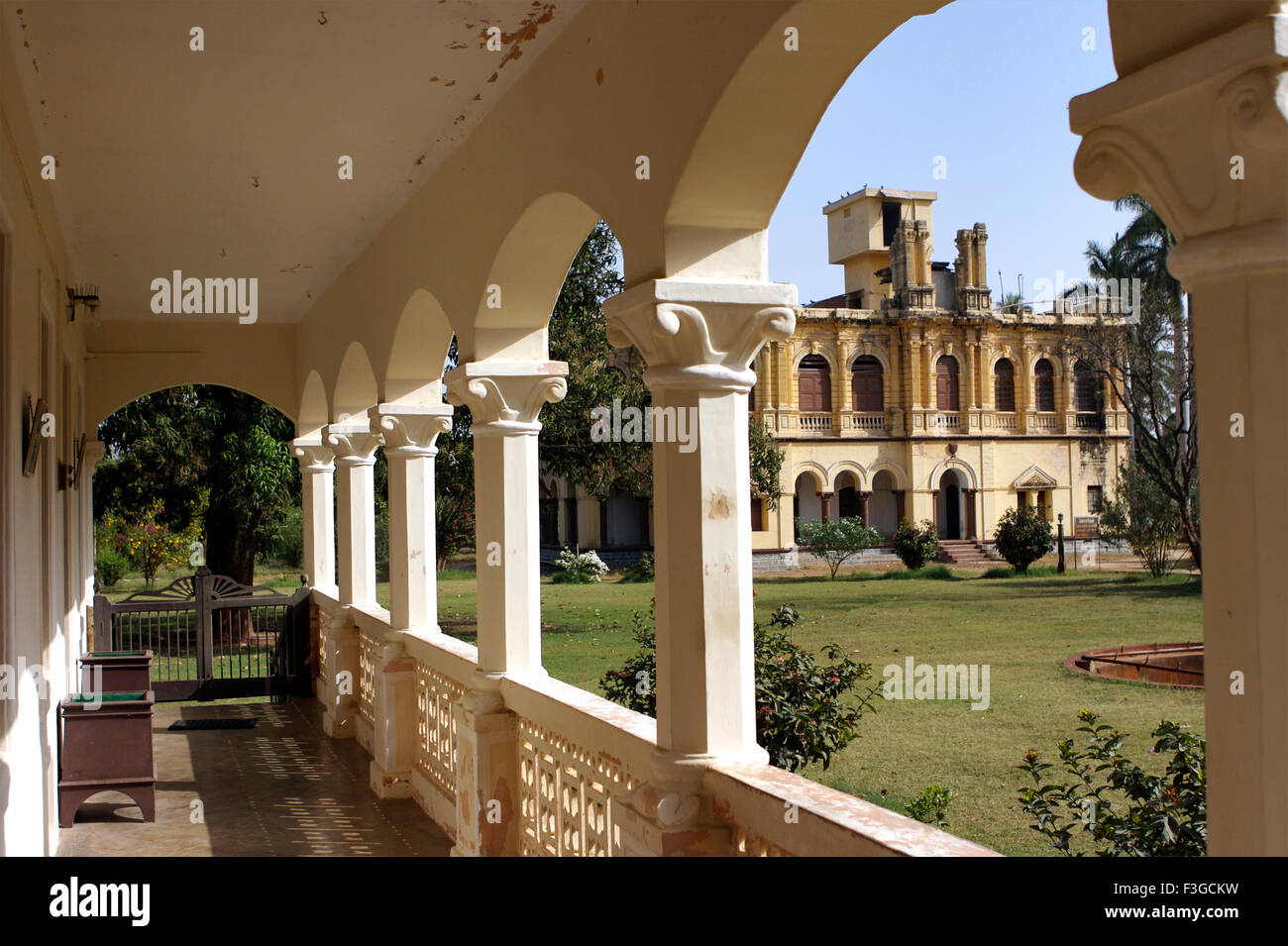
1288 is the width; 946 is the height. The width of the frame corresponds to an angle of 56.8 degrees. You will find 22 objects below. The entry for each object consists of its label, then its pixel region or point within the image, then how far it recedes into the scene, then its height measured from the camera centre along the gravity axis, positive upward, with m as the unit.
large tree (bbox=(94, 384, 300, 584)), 18.52 +0.94
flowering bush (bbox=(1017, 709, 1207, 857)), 4.55 -1.25
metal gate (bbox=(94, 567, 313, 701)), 12.40 -1.27
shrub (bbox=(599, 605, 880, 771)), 6.88 -1.17
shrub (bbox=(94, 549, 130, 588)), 36.19 -1.51
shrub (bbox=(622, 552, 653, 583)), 33.75 -1.94
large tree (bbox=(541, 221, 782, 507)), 18.81 +1.98
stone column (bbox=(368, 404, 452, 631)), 8.64 +0.10
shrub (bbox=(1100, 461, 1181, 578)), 28.92 -0.81
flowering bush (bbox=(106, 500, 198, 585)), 29.23 -0.69
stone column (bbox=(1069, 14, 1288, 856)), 2.02 +0.22
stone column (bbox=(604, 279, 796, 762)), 4.09 -0.03
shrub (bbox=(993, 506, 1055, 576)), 35.92 -1.35
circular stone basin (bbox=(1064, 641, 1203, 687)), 15.45 -2.28
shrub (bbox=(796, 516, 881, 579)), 36.09 -1.23
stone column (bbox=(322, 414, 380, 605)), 11.00 +0.04
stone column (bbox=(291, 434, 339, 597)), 13.31 +0.04
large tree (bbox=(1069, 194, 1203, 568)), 27.42 +3.97
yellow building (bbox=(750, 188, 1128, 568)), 41.12 +3.46
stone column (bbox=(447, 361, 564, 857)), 6.36 -0.29
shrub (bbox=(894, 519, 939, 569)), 37.56 -1.51
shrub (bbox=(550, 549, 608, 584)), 33.94 -1.81
